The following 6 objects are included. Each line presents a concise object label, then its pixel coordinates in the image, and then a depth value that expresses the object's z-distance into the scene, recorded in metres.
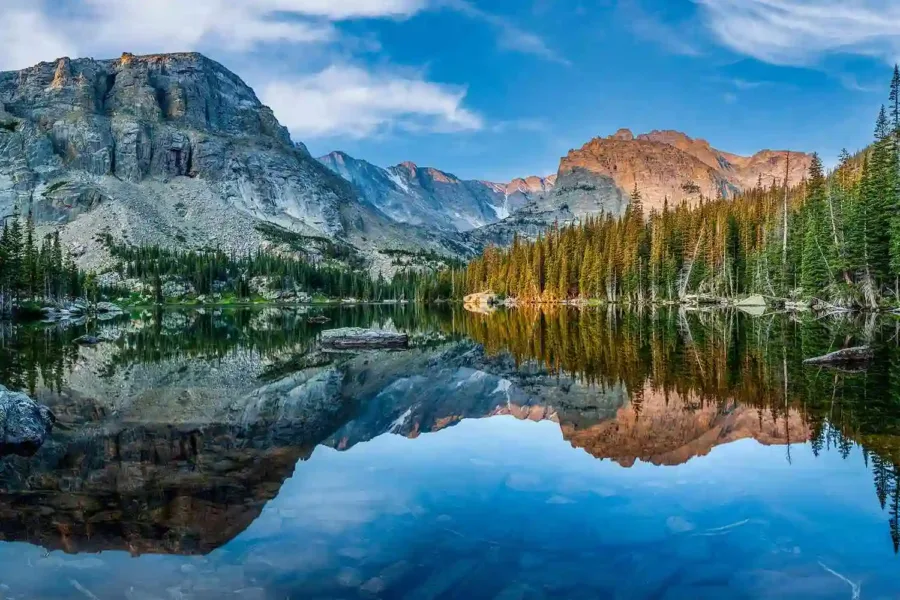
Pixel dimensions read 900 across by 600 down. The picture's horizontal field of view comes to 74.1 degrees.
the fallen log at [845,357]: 24.36
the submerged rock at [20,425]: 14.94
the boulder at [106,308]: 127.91
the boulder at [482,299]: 144.75
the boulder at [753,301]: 84.86
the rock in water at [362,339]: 43.31
